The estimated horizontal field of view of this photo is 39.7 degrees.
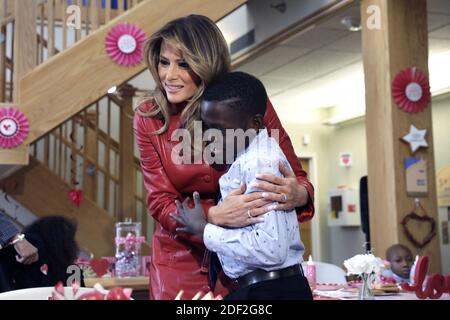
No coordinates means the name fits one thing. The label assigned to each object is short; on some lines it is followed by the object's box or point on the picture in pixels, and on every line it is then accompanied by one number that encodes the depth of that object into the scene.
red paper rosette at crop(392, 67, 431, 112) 3.96
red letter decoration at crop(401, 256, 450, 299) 2.13
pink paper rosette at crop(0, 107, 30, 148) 3.69
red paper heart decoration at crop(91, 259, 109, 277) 3.72
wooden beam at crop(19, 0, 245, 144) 3.87
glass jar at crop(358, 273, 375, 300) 2.15
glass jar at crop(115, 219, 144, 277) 3.85
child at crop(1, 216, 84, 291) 2.63
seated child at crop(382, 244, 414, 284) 3.49
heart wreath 3.92
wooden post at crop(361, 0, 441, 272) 3.94
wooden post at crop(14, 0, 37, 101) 3.88
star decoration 3.98
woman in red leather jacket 1.37
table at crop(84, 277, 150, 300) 3.39
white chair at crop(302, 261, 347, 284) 3.37
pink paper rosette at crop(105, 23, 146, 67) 4.06
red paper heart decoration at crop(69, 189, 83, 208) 5.27
